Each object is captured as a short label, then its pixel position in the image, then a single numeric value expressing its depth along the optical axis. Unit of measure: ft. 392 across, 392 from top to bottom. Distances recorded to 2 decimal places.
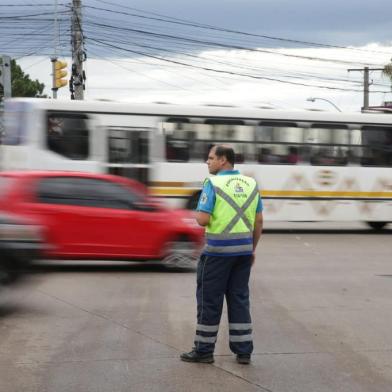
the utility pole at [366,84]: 174.94
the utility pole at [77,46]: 107.24
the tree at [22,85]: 200.23
